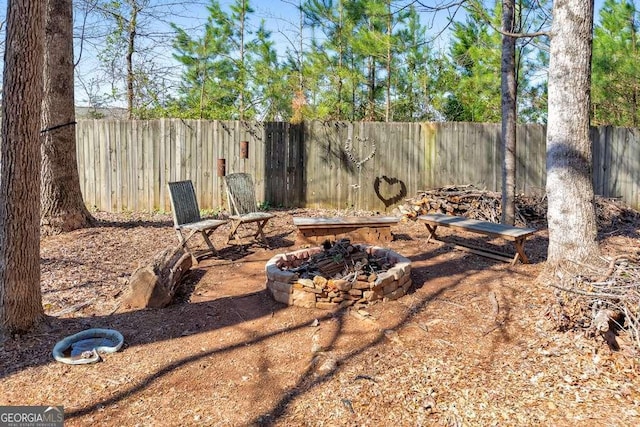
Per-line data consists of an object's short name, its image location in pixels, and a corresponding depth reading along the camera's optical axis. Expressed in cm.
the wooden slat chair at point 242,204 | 576
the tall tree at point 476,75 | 1119
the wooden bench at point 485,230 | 479
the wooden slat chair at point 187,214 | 523
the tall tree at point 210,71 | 1290
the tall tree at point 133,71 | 1058
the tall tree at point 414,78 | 1154
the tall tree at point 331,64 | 1176
